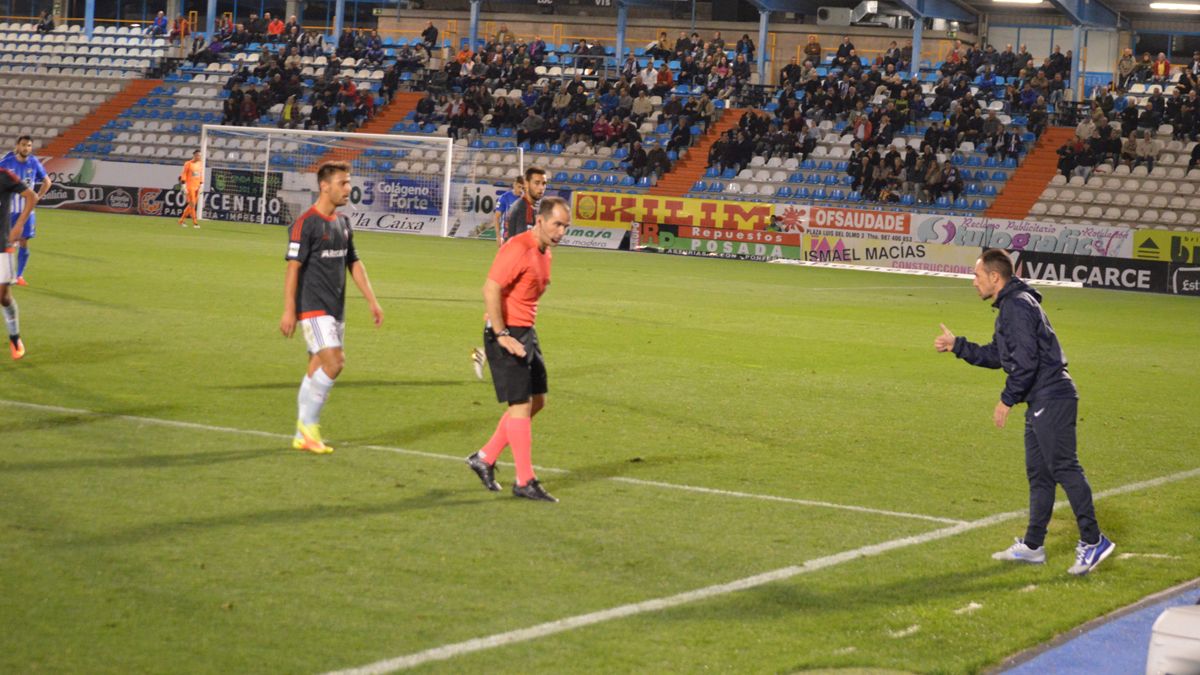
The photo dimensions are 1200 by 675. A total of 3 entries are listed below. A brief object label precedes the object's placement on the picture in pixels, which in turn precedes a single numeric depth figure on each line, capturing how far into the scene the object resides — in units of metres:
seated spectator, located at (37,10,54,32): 60.19
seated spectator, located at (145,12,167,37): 58.28
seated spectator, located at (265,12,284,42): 56.50
